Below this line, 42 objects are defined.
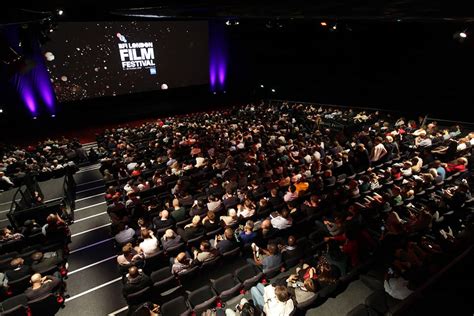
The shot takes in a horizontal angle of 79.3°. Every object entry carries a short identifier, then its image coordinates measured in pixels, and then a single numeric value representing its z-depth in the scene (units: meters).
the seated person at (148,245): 5.91
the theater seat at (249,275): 5.00
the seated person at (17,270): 5.59
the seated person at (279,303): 4.18
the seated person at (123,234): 6.41
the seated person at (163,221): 6.90
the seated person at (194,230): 6.36
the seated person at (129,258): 5.59
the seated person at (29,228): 7.21
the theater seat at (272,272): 5.24
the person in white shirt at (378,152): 9.61
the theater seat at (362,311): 3.90
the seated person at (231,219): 6.82
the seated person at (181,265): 5.43
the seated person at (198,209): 7.32
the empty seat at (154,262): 5.86
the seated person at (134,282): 4.88
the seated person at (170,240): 6.11
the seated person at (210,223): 6.57
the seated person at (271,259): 5.34
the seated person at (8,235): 6.81
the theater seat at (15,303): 4.69
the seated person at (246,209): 7.03
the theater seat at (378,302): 4.11
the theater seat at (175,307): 4.47
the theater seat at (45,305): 4.85
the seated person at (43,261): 5.81
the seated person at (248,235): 6.13
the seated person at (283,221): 6.50
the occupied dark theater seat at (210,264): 5.57
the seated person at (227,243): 5.86
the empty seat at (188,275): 5.28
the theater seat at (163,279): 4.96
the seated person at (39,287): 5.09
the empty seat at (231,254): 5.75
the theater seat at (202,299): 4.46
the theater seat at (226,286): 4.75
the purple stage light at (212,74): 24.47
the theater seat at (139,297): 4.79
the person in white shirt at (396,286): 4.58
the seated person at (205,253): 5.60
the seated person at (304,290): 4.55
